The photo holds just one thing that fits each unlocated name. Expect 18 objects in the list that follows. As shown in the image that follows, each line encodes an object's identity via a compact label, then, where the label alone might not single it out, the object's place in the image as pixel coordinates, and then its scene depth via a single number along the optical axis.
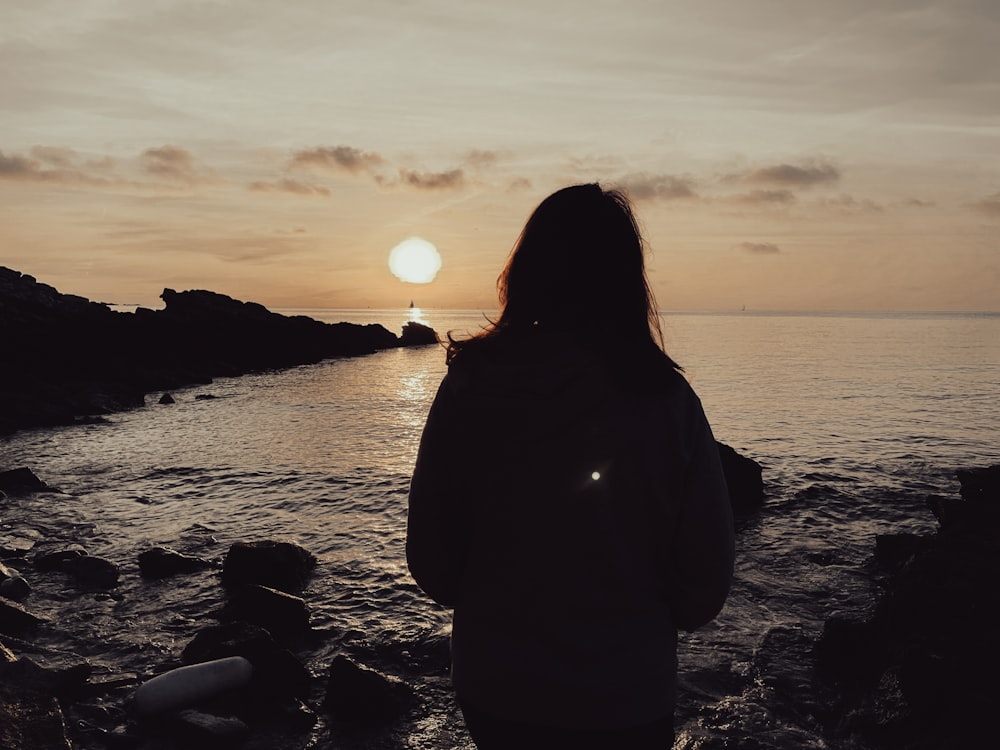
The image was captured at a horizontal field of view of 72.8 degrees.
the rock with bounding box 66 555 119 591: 9.32
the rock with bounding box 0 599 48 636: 7.73
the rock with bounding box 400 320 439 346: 84.12
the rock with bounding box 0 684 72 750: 4.95
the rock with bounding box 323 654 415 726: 6.20
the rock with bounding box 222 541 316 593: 9.34
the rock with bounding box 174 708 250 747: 5.66
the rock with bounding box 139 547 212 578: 9.75
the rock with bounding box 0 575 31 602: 8.73
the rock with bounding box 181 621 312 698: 6.47
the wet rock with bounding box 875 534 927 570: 10.18
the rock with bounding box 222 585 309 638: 7.99
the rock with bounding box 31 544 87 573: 9.89
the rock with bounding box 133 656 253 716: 6.00
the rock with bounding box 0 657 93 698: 5.71
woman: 1.92
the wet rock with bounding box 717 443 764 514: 13.59
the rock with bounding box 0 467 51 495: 14.53
